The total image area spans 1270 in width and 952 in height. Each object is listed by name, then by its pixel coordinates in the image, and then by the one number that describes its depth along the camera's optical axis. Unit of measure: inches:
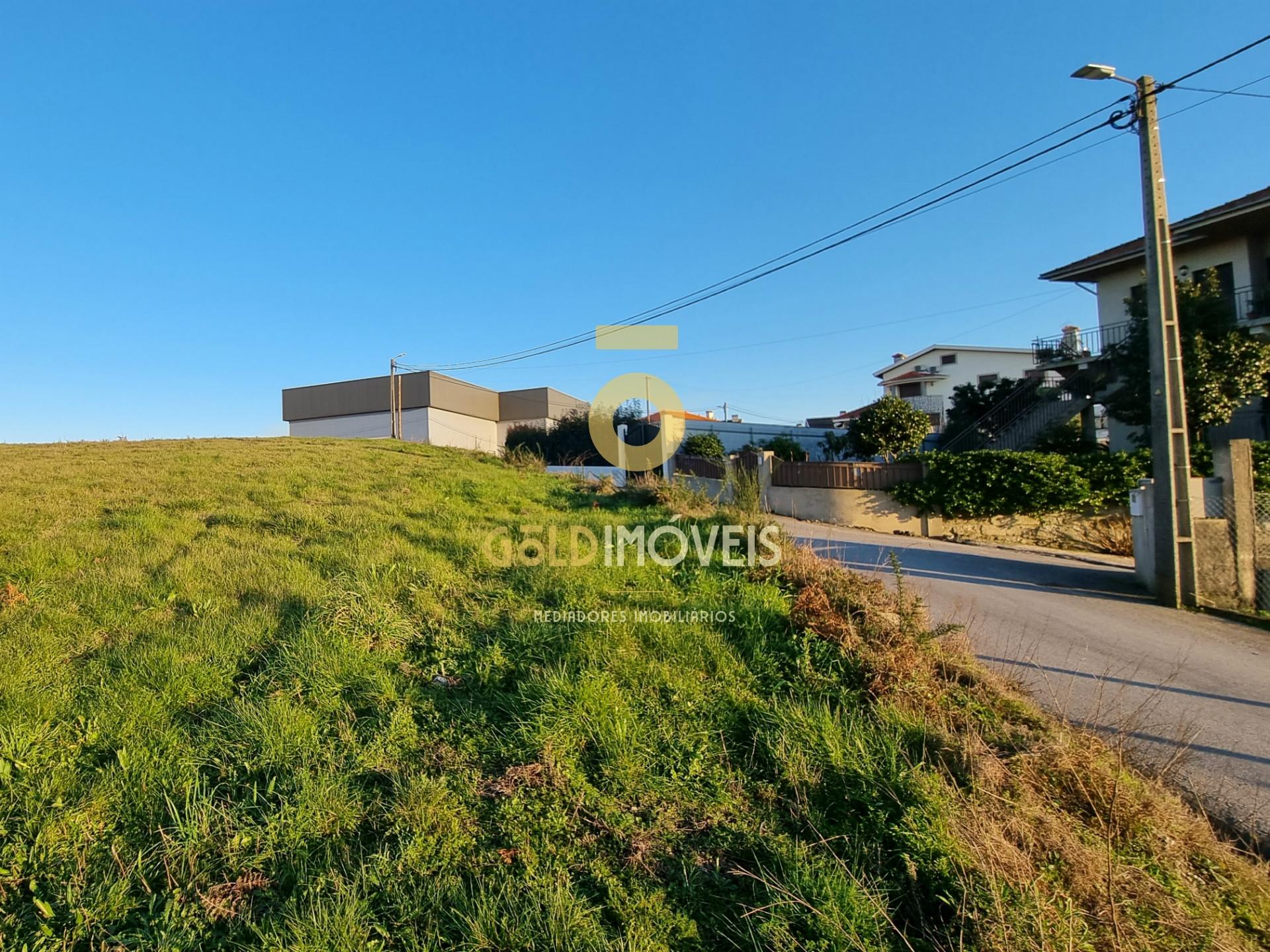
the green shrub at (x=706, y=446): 889.5
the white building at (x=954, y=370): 1499.8
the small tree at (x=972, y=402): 890.7
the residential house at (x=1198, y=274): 685.3
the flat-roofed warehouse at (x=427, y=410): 1482.5
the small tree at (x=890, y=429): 757.3
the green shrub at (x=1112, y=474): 544.8
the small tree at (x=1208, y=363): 547.5
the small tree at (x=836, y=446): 942.7
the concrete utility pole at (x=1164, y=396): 296.8
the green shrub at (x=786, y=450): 967.0
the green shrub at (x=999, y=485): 553.0
